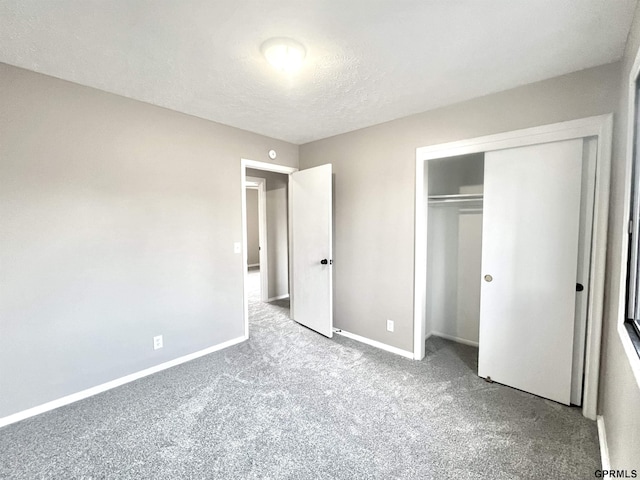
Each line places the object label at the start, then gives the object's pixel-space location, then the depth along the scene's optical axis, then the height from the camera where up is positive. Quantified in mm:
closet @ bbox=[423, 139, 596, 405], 2023 -338
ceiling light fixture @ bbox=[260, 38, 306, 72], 1644 +1044
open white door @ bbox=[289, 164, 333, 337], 3312 -300
